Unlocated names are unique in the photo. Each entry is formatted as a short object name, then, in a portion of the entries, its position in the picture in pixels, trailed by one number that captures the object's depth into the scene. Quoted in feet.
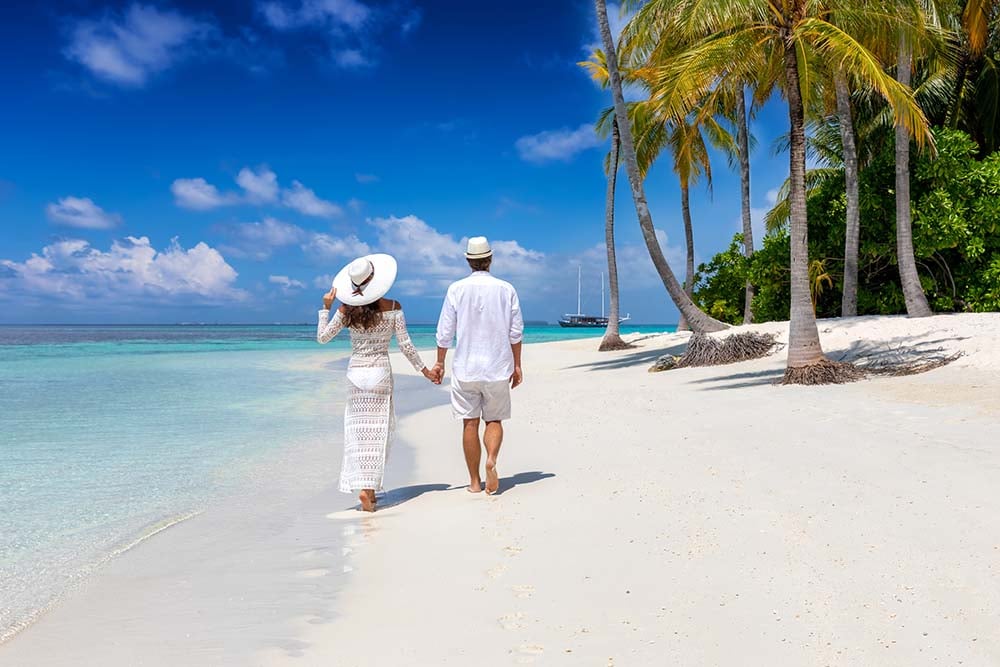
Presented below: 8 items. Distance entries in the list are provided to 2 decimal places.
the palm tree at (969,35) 51.57
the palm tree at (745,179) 73.87
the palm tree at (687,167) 86.77
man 17.81
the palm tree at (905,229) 48.01
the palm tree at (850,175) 52.08
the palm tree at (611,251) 88.43
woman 17.53
